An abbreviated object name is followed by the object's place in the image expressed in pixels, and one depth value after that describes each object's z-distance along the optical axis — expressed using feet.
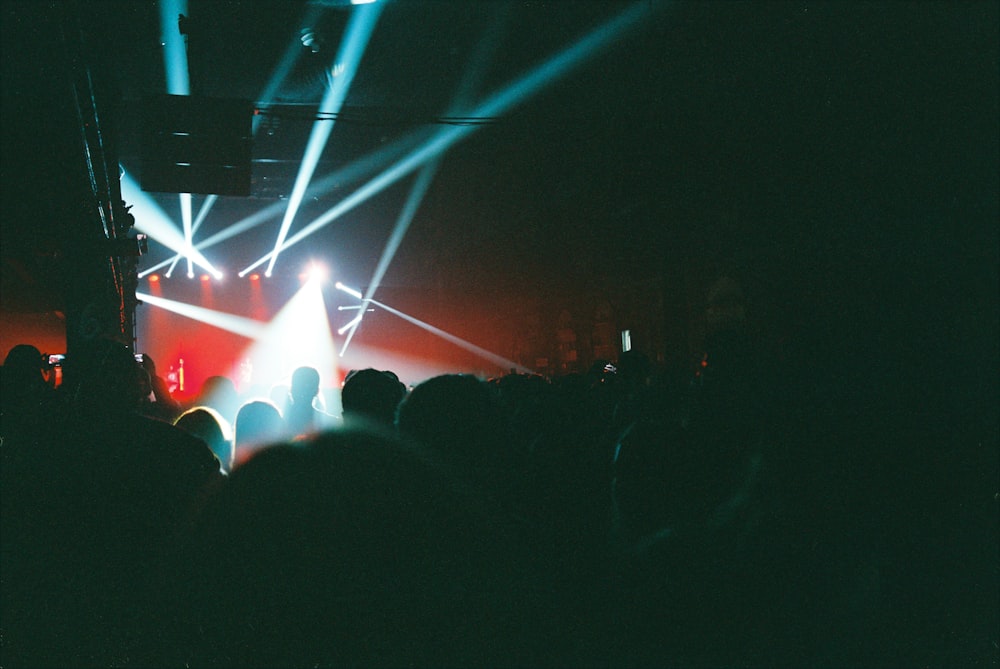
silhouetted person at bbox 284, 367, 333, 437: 16.35
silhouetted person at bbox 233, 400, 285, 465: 14.38
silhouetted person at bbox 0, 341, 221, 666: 7.52
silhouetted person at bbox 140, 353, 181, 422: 16.92
